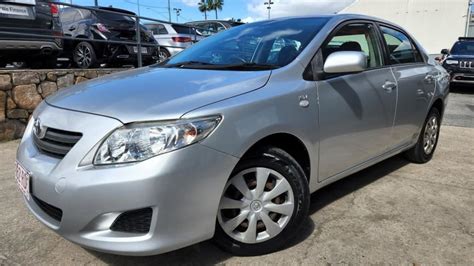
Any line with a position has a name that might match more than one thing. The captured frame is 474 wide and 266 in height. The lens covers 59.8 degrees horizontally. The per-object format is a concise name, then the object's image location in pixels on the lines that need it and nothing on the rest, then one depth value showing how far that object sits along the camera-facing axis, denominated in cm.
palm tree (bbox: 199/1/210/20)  7725
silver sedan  205
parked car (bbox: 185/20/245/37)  1238
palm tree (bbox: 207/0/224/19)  7829
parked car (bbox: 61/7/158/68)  759
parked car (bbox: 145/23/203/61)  1060
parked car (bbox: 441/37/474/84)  1187
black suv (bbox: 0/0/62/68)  566
